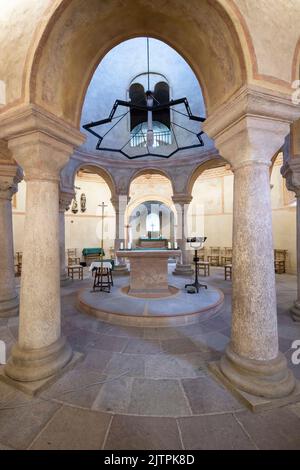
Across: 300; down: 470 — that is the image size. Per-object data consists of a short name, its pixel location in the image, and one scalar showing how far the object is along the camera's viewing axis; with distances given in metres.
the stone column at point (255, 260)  2.44
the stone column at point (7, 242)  4.93
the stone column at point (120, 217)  9.83
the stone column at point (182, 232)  9.48
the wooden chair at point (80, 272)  8.93
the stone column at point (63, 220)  8.18
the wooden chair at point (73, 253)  12.96
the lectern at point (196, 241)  5.88
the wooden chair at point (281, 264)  10.20
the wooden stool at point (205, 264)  9.17
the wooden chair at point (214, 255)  12.76
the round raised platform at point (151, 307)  4.37
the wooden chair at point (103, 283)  6.62
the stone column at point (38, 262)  2.72
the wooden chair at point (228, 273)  8.67
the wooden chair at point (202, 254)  13.50
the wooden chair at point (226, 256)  12.28
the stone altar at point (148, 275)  6.15
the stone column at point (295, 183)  4.58
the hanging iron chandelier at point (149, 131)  7.15
